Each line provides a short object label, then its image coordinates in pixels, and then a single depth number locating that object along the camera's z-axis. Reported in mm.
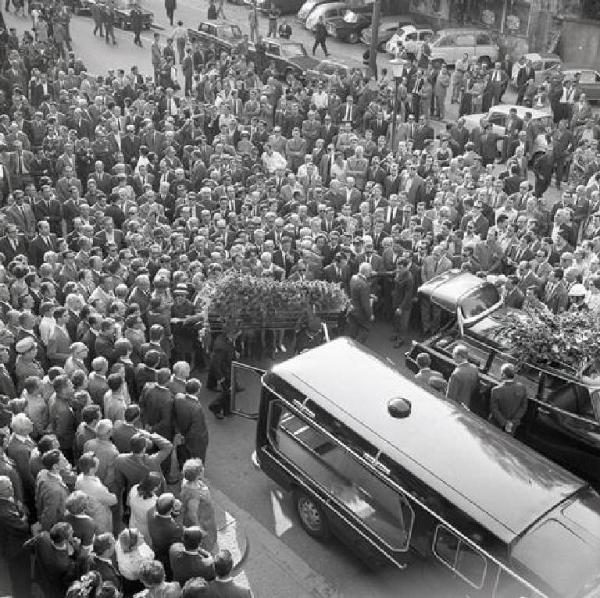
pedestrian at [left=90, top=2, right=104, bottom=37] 28484
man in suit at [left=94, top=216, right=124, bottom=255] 12586
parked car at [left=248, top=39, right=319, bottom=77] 24656
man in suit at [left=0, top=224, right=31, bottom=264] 12203
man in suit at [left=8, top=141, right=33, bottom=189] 15281
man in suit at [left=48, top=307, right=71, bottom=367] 9680
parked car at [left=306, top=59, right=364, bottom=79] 23038
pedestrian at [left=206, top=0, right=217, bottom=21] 31188
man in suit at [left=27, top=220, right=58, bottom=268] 12328
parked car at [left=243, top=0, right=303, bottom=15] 34219
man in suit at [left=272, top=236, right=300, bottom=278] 12438
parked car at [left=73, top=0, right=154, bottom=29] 30188
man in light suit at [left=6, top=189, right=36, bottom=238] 13242
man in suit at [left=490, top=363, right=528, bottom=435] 8820
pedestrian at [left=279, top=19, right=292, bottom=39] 30156
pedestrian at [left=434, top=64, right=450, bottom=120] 22500
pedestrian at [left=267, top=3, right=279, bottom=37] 29694
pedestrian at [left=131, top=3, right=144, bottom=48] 28845
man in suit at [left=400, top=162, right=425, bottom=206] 15609
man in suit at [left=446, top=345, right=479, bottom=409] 9227
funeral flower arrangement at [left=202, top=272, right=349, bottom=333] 9828
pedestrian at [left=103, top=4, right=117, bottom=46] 28047
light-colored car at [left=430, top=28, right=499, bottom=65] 27344
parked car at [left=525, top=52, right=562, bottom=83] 25516
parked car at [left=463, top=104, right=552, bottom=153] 20141
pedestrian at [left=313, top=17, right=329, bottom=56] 28750
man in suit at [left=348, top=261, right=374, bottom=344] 11555
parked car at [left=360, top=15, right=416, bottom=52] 30359
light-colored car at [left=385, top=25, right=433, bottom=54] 28769
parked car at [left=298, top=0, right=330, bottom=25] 32250
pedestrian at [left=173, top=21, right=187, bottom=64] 25734
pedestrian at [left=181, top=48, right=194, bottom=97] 23922
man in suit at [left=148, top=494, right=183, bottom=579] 6841
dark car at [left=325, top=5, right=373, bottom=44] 30812
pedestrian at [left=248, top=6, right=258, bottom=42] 28611
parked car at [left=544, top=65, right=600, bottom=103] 23680
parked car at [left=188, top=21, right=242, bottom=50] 26453
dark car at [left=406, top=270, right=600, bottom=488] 8531
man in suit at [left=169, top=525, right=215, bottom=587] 6449
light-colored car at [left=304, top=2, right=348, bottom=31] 31108
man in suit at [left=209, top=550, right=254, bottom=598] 6008
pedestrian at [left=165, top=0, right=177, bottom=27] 31094
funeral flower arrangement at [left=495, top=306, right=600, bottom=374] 8867
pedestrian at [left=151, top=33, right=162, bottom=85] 23284
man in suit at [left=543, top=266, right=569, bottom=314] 11492
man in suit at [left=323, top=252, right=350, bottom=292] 11930
